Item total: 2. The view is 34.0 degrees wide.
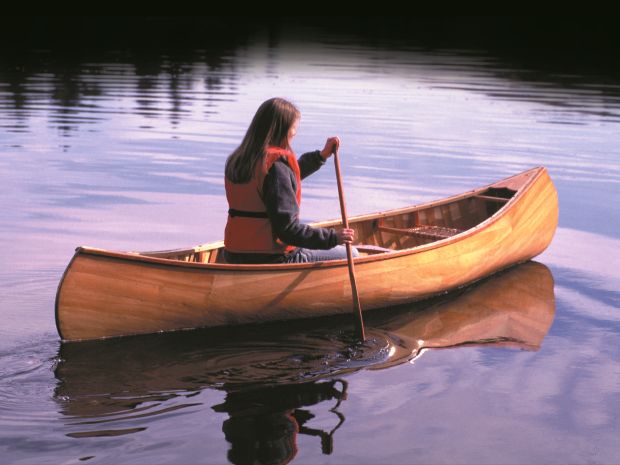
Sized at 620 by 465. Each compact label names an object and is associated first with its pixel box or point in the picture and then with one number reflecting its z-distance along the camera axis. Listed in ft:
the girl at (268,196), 20.72
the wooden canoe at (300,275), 19.56
